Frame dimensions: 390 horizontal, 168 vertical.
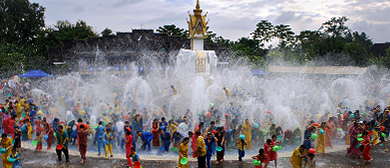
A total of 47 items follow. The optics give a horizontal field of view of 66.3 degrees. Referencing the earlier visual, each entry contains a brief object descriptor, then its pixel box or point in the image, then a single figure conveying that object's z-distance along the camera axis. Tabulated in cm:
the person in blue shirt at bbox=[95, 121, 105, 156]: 935
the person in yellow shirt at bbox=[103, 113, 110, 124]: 1148
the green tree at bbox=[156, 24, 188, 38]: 5994
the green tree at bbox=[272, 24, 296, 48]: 6144
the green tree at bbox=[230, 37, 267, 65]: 4751
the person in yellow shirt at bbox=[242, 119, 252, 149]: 1044
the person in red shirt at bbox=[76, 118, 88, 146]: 898
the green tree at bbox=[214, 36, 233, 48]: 5775
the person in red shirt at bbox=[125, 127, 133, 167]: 865
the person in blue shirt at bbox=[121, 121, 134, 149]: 1040
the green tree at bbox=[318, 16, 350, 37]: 5759
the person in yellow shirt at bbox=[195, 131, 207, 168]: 782
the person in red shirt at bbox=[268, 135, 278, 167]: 784
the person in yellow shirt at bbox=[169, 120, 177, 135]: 1037
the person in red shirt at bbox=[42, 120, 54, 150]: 1000
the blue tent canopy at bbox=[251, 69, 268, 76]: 3192
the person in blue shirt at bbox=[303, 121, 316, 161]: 850
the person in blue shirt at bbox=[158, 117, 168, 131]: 1027
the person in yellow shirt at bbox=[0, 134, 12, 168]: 770
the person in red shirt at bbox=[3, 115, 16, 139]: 1094
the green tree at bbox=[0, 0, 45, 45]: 4244
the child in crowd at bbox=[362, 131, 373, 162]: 890
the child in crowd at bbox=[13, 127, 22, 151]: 920
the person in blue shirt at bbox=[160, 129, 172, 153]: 1000
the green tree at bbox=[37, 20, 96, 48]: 4730
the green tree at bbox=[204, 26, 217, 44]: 6004
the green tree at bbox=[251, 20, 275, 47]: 6159
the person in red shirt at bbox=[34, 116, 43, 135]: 1044
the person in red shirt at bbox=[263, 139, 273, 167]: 763
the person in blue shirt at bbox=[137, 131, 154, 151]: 998
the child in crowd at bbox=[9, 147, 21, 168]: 765
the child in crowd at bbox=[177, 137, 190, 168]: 762
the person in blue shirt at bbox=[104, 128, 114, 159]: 920
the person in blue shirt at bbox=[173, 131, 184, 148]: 984
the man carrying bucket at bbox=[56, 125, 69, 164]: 866
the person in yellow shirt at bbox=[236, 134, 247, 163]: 857
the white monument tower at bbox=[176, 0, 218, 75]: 1717
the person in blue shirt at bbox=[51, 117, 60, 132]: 1002
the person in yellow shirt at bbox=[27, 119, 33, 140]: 1151
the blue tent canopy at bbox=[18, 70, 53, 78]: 2506
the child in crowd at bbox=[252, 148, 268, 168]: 728
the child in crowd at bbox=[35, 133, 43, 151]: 1022
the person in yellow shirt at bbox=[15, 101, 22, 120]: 1373
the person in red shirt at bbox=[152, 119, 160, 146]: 1027
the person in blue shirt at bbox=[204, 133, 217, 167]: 835
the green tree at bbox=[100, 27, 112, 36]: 6386
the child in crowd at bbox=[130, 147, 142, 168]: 724
